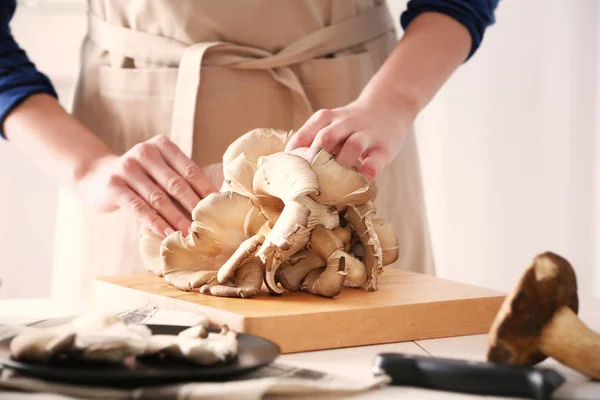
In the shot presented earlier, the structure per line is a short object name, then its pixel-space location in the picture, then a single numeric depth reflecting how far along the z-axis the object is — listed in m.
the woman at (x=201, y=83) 1.82
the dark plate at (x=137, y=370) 1.19
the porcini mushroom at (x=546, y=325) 1.24
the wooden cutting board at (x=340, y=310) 1.39
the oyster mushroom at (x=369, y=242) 1.51
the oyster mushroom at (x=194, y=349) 1.22
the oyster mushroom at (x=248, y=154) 1.51
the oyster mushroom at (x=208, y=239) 1.51
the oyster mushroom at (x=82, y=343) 1.20
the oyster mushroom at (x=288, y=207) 1.41
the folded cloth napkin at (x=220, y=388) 1.18
